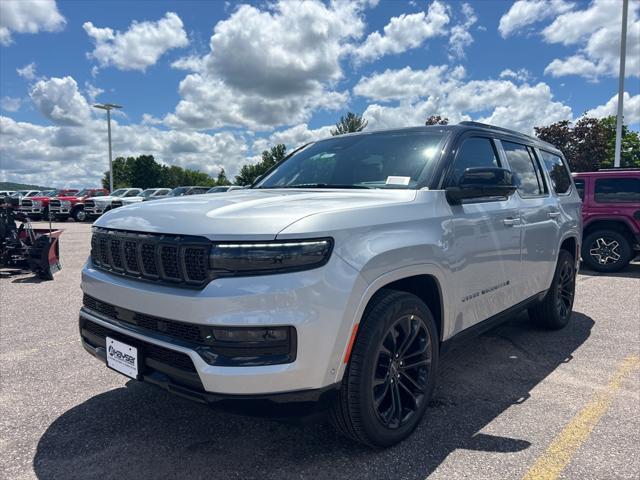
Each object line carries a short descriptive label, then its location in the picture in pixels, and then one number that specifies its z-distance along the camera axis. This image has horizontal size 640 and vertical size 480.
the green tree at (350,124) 49.73
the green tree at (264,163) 69.44
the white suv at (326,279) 2.13
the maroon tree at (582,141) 35.09
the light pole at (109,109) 42.28
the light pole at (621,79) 17.91
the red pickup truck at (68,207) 24.52
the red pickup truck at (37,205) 21.90
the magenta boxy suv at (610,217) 9.02
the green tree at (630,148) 41.00
